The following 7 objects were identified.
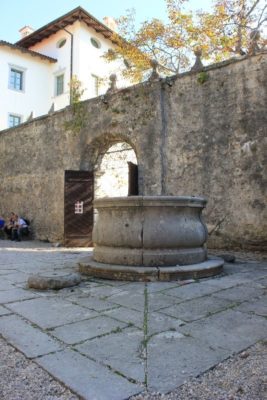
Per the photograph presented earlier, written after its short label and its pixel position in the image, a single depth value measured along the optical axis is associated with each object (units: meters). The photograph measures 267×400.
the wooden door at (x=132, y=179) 8.45
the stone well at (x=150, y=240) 4.30
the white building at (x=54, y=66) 21.66
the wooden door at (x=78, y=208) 9.27
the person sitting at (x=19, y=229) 11.10
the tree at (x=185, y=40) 14.78
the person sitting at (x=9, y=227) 11.40
